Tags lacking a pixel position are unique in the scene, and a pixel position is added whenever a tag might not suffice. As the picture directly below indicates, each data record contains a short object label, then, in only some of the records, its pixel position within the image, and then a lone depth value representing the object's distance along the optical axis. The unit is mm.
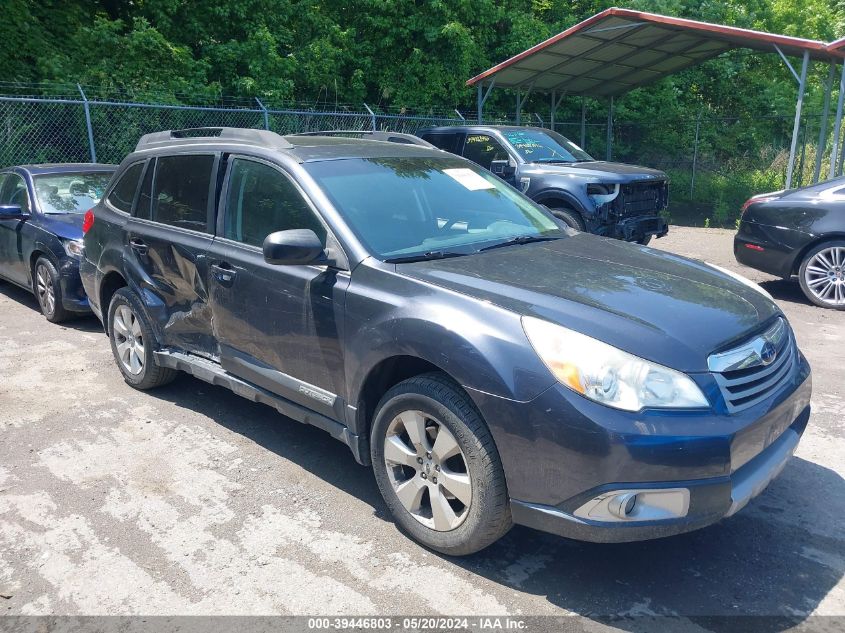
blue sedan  7086
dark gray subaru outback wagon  2703
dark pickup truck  9617
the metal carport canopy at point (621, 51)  13625
